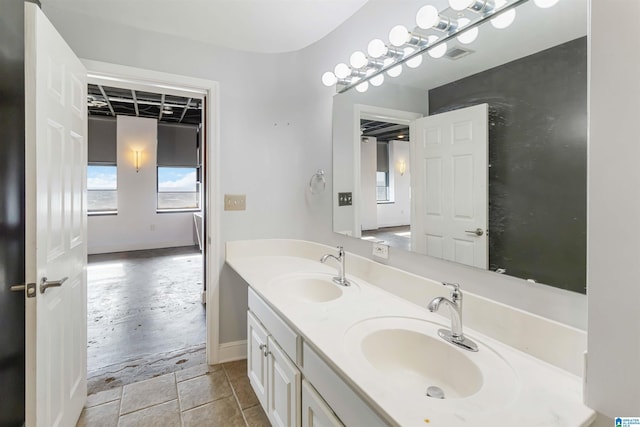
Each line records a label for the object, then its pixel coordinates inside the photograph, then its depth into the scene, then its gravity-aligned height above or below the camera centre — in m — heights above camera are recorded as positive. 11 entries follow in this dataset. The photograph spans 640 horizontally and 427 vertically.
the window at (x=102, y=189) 6.05 +0.46
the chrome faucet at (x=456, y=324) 1.01 -0.39
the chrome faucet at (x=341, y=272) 1.67 -0.35
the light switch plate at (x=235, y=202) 2.22 +0.07
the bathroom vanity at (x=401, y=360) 0.71 -0.46
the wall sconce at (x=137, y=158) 6.07 +1.10
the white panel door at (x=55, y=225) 1.13 -0.06
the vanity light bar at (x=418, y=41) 1.11 +0.80
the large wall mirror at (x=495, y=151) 0.91 +0.24
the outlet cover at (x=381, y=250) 1.62 -0.21
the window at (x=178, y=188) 6.73 +0.53
